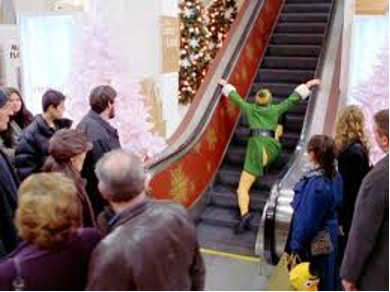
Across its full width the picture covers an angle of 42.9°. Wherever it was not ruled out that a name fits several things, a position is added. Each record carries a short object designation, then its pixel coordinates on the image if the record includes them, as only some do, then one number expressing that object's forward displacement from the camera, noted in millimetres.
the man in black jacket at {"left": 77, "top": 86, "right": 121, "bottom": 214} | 4094
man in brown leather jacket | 1882
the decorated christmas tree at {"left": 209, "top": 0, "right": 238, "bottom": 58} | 11875
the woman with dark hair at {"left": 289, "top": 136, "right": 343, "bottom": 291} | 3752
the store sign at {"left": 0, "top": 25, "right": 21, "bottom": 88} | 7921
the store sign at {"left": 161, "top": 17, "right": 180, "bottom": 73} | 6789
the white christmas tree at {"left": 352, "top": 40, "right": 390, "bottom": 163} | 2968
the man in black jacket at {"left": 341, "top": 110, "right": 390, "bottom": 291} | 2562
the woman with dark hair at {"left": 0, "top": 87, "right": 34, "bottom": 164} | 4367
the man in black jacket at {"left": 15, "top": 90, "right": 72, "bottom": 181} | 3867
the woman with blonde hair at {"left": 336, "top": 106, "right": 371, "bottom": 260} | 4035
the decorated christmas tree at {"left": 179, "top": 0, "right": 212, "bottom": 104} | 11007
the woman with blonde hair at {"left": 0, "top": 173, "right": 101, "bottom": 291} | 1933
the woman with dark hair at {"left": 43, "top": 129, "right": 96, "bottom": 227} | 3135
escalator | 5391
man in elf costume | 5812
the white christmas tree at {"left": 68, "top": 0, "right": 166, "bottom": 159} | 5164
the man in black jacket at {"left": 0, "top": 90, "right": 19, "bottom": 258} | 3316
